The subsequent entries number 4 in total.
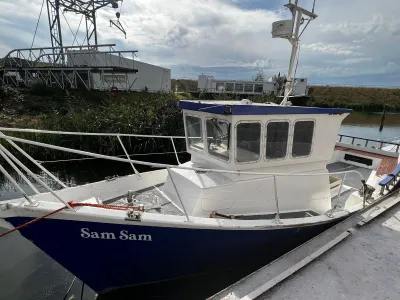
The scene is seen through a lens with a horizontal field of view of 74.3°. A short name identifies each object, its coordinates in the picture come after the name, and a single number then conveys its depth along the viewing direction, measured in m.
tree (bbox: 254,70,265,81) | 40.56
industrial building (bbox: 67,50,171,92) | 24.17
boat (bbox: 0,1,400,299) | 3.84
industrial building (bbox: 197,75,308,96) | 37.43
